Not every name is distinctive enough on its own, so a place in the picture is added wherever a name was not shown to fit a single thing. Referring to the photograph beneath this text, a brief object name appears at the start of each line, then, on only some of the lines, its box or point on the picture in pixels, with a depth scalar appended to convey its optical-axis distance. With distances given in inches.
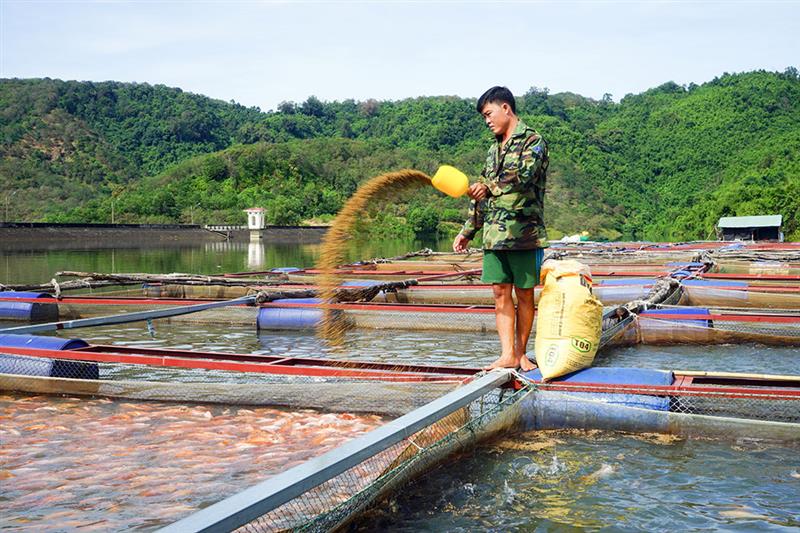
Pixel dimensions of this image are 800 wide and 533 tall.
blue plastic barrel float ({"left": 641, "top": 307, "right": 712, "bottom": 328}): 372.5
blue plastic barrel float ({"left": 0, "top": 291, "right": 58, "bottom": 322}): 499.2
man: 211.6
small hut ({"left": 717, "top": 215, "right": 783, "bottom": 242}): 1517.0
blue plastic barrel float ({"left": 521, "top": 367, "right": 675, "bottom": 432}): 195.5
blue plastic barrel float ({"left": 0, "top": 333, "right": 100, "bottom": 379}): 262.5
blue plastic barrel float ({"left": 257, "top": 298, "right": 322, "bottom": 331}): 436.5
